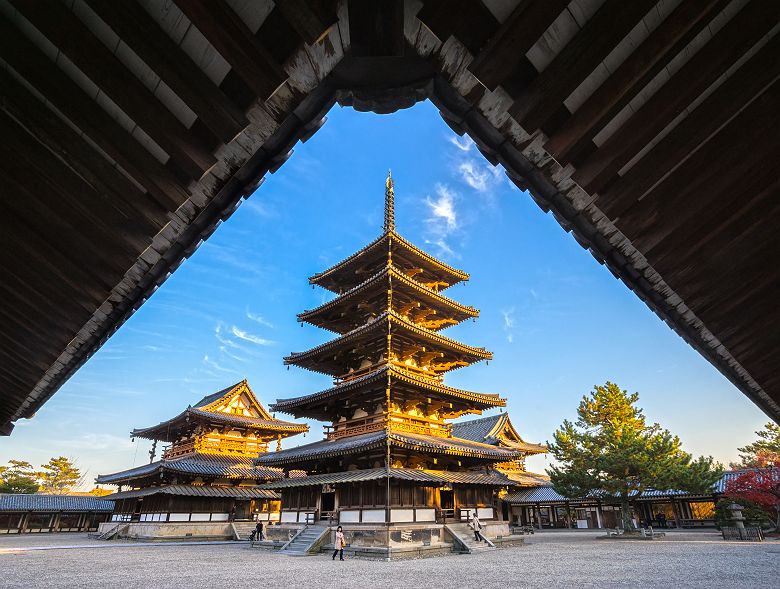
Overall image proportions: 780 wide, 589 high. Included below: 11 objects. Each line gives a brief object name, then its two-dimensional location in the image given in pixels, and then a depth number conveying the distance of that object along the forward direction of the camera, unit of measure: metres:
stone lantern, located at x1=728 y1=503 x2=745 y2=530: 23.48
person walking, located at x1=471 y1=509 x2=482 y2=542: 20.56
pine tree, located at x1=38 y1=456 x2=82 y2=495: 56.00
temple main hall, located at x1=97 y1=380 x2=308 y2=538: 28.03
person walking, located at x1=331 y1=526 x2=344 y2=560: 16.30
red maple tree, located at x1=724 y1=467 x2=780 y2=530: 24.03
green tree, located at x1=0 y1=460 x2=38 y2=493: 46.16
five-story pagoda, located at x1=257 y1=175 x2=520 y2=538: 19.14
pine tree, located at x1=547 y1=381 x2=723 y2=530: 25.52
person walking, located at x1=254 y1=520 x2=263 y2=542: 24.73
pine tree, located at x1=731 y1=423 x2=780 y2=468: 32.03
